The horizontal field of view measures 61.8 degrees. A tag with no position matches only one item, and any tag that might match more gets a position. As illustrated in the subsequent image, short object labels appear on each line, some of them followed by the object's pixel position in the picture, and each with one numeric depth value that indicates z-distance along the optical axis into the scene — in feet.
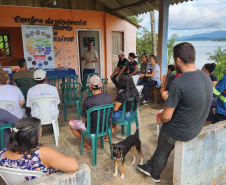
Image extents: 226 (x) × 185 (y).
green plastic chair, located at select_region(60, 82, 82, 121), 13.11
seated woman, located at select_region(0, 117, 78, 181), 4.42
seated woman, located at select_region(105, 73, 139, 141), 9.07
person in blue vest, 7.79
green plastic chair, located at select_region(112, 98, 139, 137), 9.27
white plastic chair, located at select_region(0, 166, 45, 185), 4.52
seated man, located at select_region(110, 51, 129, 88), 18.33
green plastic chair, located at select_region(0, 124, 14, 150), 6.39
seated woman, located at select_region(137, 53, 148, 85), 17.41
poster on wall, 20.52
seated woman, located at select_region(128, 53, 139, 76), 17.97
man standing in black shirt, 5.35
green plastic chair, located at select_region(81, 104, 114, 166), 7.95
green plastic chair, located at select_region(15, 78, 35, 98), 13.31
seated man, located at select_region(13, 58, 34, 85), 13.50
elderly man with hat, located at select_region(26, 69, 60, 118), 9.63
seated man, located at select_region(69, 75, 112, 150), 8.14
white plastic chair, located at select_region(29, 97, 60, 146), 9.53
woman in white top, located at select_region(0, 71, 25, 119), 8.93
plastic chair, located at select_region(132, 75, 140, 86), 17.08
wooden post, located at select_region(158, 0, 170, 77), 16.75
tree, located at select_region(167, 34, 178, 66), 37.78
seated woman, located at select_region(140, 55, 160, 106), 16.69
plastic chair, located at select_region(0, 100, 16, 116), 8.69
